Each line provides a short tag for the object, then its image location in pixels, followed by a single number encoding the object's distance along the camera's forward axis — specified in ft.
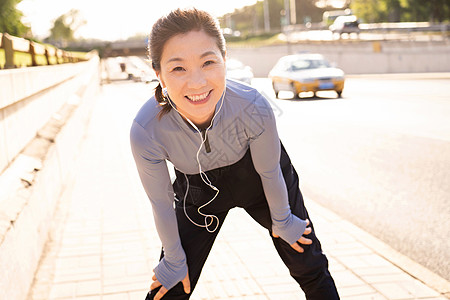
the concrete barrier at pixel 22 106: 14.84
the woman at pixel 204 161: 7.78
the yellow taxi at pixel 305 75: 66.59
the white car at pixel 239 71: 81.40
